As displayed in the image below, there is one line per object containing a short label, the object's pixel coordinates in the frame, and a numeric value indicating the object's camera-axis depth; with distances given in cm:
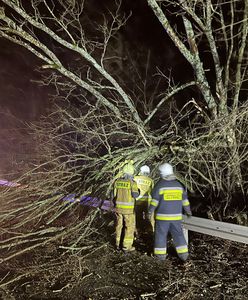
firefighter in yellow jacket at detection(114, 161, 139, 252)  379
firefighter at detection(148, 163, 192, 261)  337
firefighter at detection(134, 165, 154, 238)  413
